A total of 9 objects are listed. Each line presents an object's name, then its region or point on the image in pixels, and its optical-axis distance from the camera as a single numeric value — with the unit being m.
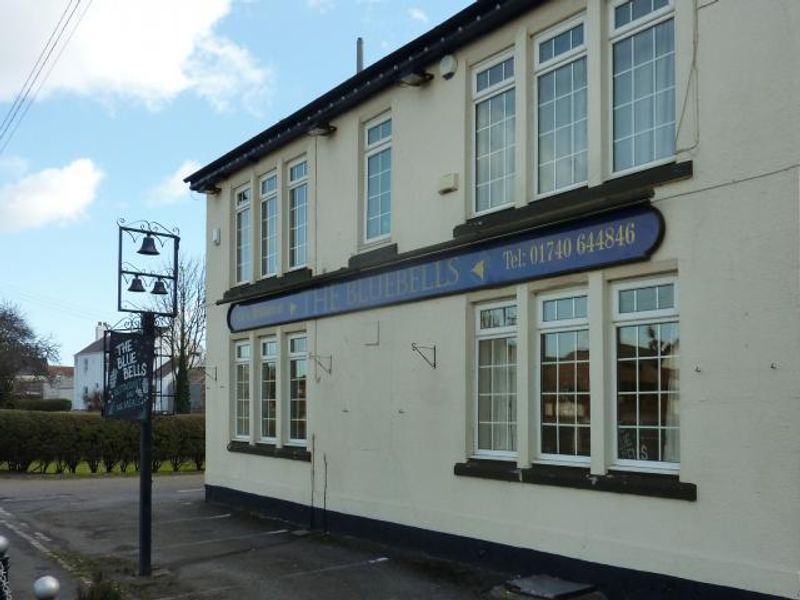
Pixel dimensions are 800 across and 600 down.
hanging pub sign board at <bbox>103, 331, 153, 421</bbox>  9.84
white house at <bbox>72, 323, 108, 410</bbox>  100.94
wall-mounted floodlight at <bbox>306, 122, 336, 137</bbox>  13.03
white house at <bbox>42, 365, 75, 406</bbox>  107.77
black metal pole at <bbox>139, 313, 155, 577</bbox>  9.76
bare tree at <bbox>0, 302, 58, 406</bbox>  51.00
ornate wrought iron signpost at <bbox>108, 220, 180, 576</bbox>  9.80
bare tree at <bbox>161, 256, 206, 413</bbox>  43.53
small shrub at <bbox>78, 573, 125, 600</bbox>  6.93
